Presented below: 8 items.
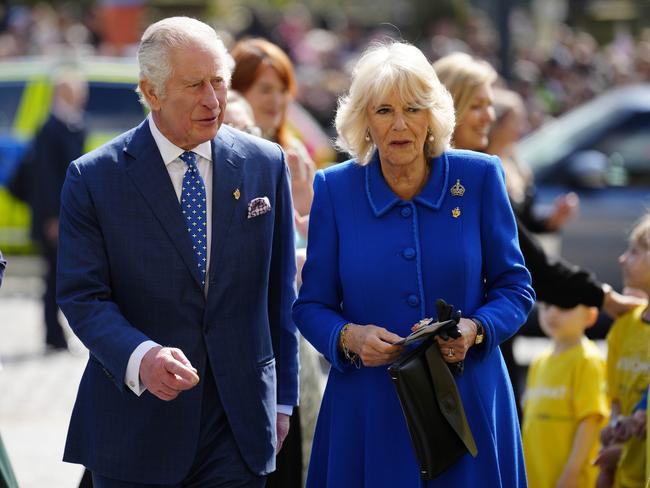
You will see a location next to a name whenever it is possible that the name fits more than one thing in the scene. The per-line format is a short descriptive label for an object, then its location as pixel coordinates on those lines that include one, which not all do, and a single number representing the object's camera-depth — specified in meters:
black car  21.30
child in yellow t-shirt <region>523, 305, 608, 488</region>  11.51
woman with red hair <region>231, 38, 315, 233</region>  11.99
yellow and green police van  30.00
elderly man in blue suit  8.27
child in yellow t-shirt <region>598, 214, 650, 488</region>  10.60
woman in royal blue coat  8.43
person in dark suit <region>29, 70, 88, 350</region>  23.28
